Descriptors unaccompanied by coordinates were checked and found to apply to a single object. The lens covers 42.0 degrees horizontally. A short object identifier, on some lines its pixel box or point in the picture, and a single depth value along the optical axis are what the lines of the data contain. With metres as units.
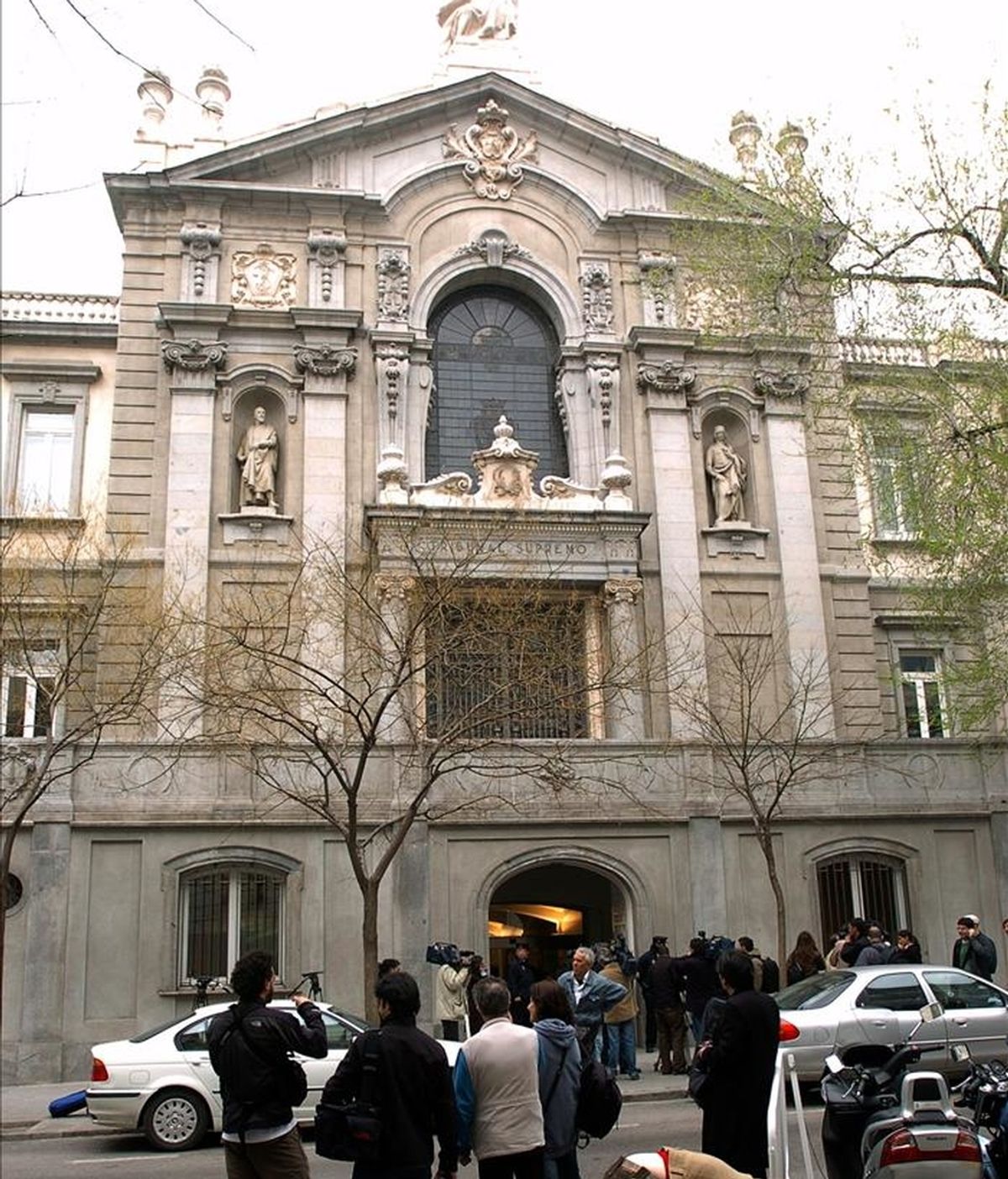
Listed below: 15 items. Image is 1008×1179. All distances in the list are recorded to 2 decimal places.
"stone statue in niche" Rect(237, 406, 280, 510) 26.11
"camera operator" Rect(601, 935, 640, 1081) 17.77
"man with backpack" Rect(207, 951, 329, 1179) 7.17
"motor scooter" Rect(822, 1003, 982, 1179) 7.18
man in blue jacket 13.85
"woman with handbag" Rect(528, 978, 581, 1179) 7.61
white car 13.72
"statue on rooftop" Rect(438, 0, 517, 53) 31.41
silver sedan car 14.86
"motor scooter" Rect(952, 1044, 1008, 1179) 7.63
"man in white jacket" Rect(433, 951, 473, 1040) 18.80
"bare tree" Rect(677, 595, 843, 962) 23.62
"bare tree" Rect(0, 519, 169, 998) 20.39
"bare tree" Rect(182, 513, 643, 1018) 20.61
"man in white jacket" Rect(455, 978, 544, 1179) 7.13
